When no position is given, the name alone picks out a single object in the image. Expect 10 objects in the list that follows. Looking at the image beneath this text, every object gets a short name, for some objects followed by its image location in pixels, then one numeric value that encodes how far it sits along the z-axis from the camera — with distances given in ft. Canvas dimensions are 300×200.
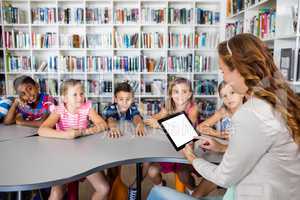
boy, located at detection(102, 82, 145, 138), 8.29
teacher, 3.11
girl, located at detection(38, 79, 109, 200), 6.63
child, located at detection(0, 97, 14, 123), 8.09
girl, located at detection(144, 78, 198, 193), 6.83
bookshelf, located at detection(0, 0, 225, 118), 14.73
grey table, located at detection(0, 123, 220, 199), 4.06
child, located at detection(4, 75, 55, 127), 8.37
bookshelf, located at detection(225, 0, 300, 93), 7.97
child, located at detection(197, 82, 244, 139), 6.93
